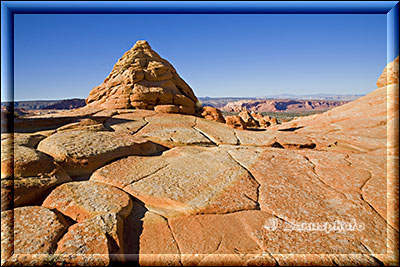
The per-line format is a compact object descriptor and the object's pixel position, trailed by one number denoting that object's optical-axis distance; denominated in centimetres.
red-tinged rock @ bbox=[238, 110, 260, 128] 1850
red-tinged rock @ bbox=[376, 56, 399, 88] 962
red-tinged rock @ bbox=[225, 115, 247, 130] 931
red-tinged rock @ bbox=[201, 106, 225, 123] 1025
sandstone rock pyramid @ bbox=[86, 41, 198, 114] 915
